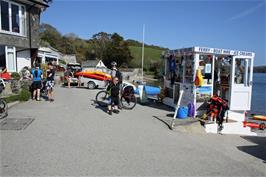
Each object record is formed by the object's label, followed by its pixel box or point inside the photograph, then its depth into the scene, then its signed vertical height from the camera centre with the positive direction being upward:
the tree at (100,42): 62.94 +9.11
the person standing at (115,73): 9.69 +0.06
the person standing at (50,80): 11.36 -0.30
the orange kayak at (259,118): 10.85 -1.91
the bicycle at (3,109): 7.67 -1.20
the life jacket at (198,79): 9.24 -0.11
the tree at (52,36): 50.66 +8.58
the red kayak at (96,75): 17.91 -0.04
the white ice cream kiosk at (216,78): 9.51 -0.08
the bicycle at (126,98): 10.64 -1.05
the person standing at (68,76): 18.24 -0.15
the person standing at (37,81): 10.97 -0.34
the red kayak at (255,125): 9.30 -1.96
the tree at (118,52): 58.72 +5.74
